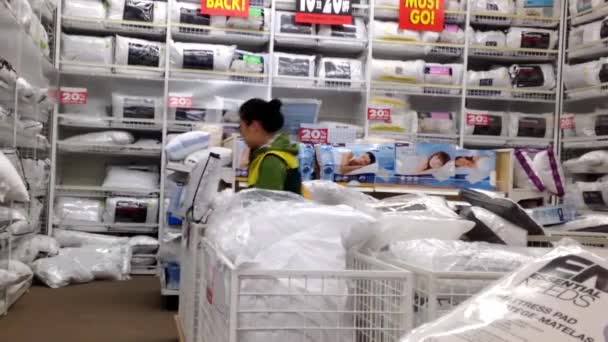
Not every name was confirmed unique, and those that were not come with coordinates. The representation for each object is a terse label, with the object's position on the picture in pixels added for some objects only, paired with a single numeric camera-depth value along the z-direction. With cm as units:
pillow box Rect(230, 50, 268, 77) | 534
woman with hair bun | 255
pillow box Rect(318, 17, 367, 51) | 544
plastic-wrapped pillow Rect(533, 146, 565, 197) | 334
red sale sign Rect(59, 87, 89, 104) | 518
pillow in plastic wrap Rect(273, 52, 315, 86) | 539
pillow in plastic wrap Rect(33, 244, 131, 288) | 469
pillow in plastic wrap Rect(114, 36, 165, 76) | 523
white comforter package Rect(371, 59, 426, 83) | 547
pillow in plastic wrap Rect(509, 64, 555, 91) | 563
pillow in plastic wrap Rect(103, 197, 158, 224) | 526
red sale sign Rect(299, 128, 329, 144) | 474
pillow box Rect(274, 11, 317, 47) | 539
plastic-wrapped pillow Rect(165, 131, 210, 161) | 419
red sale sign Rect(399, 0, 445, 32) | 550
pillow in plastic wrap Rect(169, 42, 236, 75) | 523
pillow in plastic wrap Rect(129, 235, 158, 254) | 520
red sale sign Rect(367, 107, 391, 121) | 537
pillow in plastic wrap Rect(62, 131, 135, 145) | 523
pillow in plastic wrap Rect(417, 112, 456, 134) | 555
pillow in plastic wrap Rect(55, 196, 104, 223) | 525
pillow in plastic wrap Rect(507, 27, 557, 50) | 568
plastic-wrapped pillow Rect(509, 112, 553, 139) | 563
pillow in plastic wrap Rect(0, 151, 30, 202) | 272
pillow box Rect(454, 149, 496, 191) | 357
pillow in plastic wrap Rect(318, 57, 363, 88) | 543
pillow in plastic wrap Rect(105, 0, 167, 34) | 526
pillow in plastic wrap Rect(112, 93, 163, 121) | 529
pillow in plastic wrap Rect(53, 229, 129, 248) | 518
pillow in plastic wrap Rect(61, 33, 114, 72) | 521
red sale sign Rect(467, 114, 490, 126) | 555
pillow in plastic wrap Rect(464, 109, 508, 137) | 556
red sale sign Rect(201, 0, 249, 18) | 525
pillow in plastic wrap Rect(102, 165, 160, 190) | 534
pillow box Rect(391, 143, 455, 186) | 355
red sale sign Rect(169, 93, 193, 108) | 525
